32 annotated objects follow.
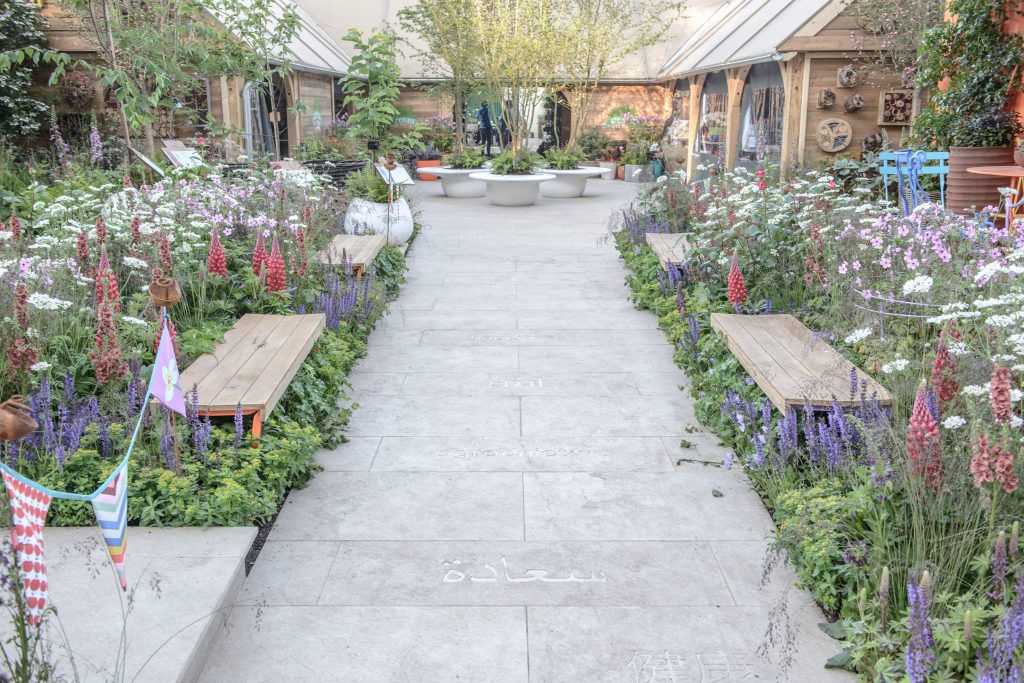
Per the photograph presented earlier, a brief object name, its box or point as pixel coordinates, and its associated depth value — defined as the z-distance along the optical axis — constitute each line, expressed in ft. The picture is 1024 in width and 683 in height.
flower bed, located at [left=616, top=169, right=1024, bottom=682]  8.86
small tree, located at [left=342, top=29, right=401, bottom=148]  40.22
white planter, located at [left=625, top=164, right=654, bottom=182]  64.23
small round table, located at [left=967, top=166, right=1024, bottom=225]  22.16
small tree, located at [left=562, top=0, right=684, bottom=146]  57.47
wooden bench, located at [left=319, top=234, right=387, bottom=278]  23.92
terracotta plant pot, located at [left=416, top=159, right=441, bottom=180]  67.00
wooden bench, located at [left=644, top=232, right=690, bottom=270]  23.95
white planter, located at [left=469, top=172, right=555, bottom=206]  49.01
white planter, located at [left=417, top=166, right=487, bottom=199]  54.95
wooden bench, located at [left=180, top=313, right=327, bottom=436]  13.28
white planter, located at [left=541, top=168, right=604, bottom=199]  54.19
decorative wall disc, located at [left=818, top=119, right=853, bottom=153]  39.09
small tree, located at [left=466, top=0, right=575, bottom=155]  51.31
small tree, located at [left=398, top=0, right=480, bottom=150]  55.47
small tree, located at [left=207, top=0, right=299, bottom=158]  38.36
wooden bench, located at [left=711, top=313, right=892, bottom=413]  13.10
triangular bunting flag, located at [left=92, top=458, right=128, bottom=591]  7.13
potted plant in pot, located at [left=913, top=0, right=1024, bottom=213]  28.14
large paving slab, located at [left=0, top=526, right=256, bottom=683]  8.75
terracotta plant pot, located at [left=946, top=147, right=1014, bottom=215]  28.09
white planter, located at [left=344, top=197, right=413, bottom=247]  30.94
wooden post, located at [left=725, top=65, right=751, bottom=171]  50.65
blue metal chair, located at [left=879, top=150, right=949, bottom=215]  25.94
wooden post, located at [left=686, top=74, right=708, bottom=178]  61.00
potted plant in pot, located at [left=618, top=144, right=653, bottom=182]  66.00
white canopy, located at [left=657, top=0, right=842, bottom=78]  40.55
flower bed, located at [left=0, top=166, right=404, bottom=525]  12.35
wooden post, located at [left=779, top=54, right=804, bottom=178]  39.70
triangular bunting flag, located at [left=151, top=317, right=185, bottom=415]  9.10
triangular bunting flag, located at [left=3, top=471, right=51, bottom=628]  6.72
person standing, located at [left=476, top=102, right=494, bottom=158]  77.97
